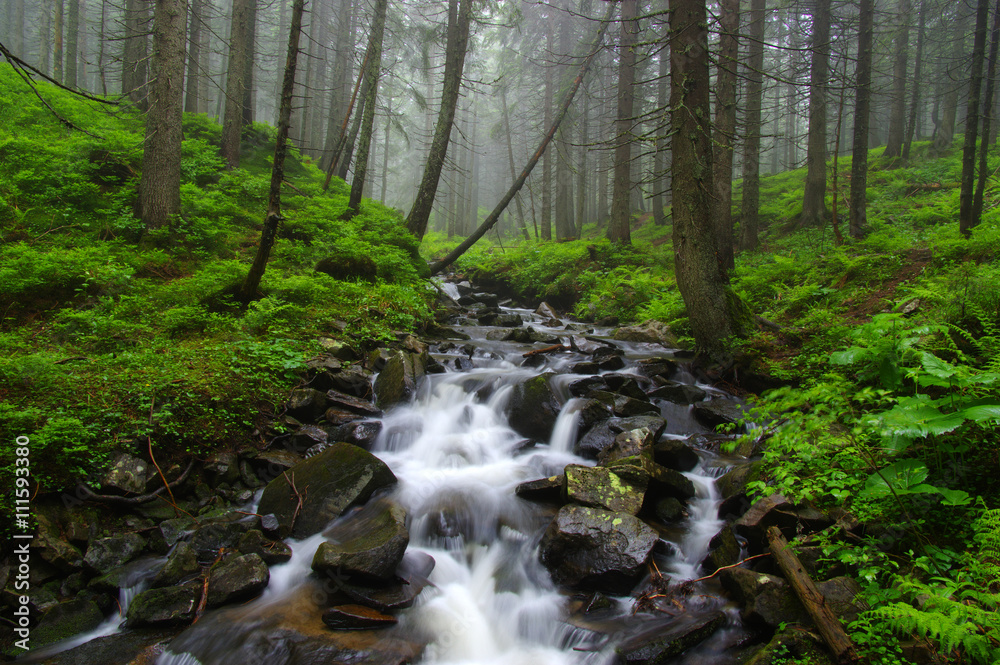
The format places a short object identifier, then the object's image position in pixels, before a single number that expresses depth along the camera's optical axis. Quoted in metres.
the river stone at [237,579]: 3.71
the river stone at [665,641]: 3.28
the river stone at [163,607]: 3.48
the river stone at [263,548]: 4.16
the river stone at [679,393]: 7.01
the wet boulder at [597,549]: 3.98
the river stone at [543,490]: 5.21
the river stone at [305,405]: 5.90
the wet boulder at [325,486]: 4.69
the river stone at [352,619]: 3.62
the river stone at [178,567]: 3.74
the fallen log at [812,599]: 2.70
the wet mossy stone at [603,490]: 4.56
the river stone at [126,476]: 4.16
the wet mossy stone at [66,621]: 3.28
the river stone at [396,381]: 6.88
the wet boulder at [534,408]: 6.64
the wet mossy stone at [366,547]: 3.92
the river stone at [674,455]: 5.51
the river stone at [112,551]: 3.74
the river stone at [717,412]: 6.28
